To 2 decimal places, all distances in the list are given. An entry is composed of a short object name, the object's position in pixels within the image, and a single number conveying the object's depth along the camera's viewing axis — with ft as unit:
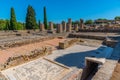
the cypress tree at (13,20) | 57.15
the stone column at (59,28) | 44.32
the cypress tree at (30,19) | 61.38
